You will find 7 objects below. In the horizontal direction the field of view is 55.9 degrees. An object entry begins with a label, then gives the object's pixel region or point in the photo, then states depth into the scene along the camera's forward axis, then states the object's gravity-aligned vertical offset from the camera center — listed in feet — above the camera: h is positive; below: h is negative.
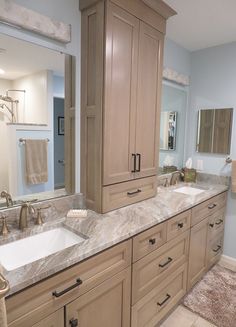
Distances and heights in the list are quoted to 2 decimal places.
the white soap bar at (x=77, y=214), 5.11 -1.82
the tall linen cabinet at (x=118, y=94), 4.92 +1.00
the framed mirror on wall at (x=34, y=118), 4.54 +0.36
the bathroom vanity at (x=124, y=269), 3.14 -2.46
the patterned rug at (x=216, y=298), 6.21 -4.97
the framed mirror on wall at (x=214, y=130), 8.48 +0.29
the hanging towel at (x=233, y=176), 7.98 -1.37
